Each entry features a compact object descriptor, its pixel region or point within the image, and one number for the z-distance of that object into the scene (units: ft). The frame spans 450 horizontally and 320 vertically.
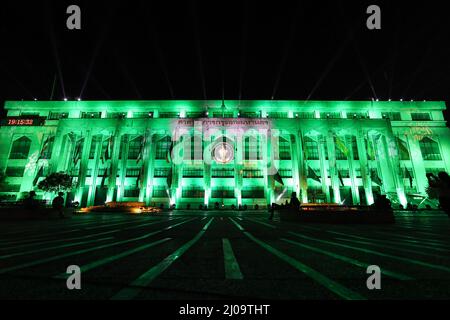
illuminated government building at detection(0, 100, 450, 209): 127.24
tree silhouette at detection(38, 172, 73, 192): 106.93
